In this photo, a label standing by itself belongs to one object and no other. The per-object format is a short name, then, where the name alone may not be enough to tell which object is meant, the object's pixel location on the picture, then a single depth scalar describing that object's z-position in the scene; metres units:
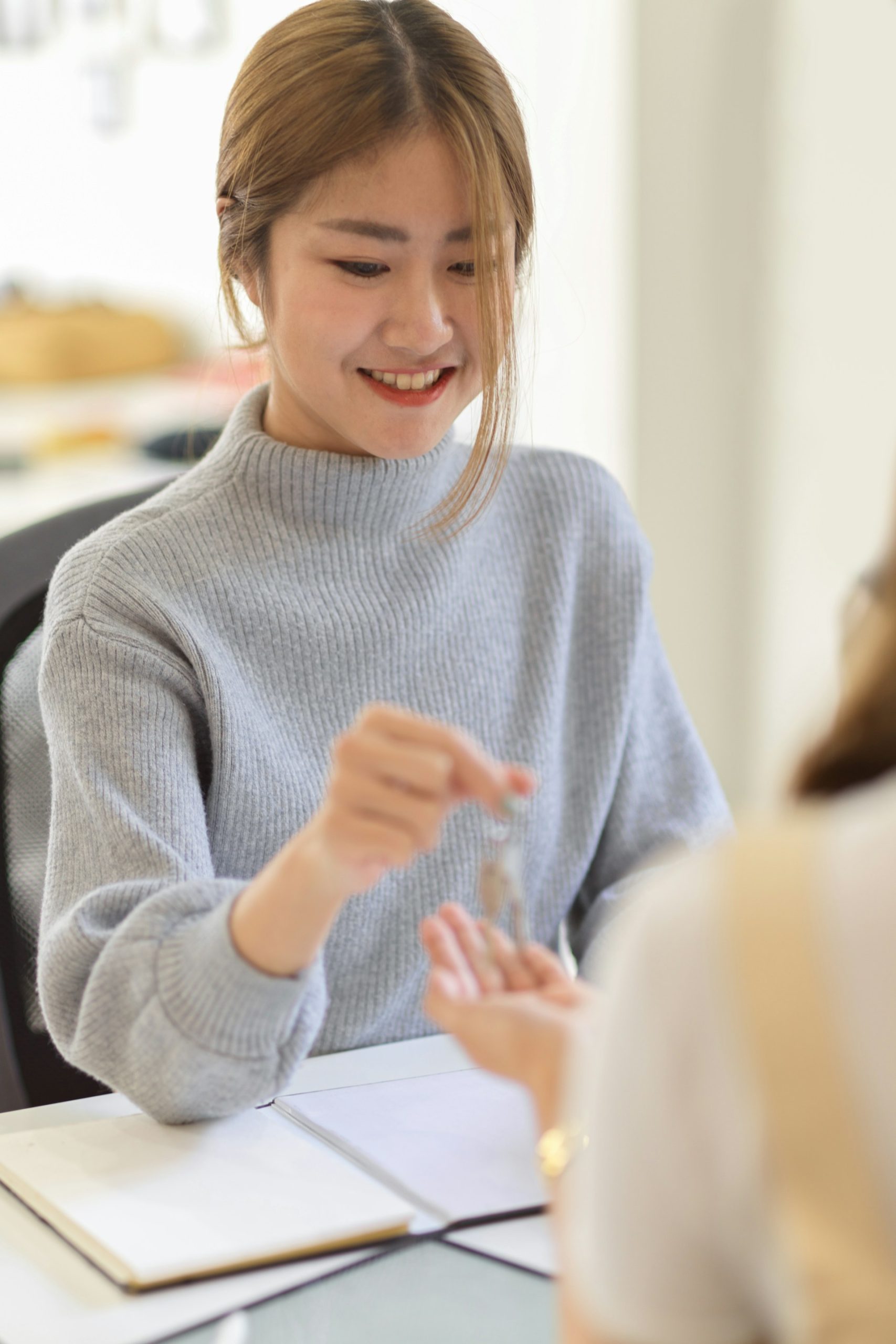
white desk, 1.56
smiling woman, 1.71
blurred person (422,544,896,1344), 1.04
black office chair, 1.88
